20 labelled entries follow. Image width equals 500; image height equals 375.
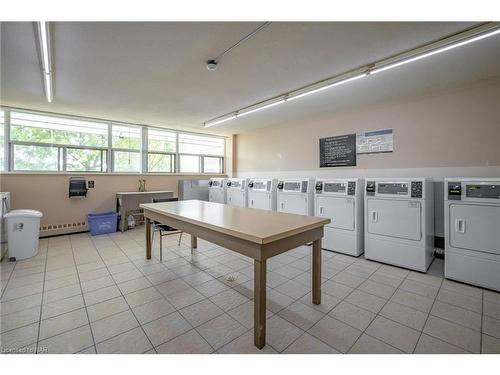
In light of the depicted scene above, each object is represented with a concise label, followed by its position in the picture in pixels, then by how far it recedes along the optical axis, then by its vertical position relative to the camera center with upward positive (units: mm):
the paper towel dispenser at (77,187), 4785 -2
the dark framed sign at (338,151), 4492 +726
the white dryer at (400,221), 3041 -501
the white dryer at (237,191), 5543 -116
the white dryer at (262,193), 4902 -149
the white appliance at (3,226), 3375 -591
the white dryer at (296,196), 4250 -183
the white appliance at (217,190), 6266 -97
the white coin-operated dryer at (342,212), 3648 -425
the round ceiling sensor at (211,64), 2637 +1423
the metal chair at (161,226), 3682 -654
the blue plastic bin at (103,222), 4859 -780
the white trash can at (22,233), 3344 -686
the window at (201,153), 6773 +1048
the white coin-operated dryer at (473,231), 2523 -522
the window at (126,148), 5531 +977
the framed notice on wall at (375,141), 4023 +821
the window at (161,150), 6113 +1016
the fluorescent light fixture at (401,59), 2071 +1417
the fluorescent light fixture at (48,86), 2947 +1433
